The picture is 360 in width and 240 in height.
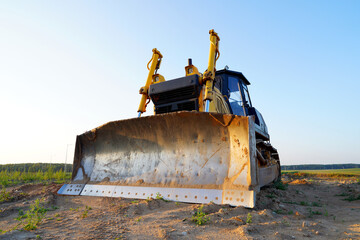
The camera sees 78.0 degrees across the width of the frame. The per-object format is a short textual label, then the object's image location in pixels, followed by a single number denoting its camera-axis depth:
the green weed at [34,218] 2.04
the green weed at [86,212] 2.46
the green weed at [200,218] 2.15
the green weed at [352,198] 4.55
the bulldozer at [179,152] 3.04
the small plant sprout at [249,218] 2.22
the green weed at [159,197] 3.09
